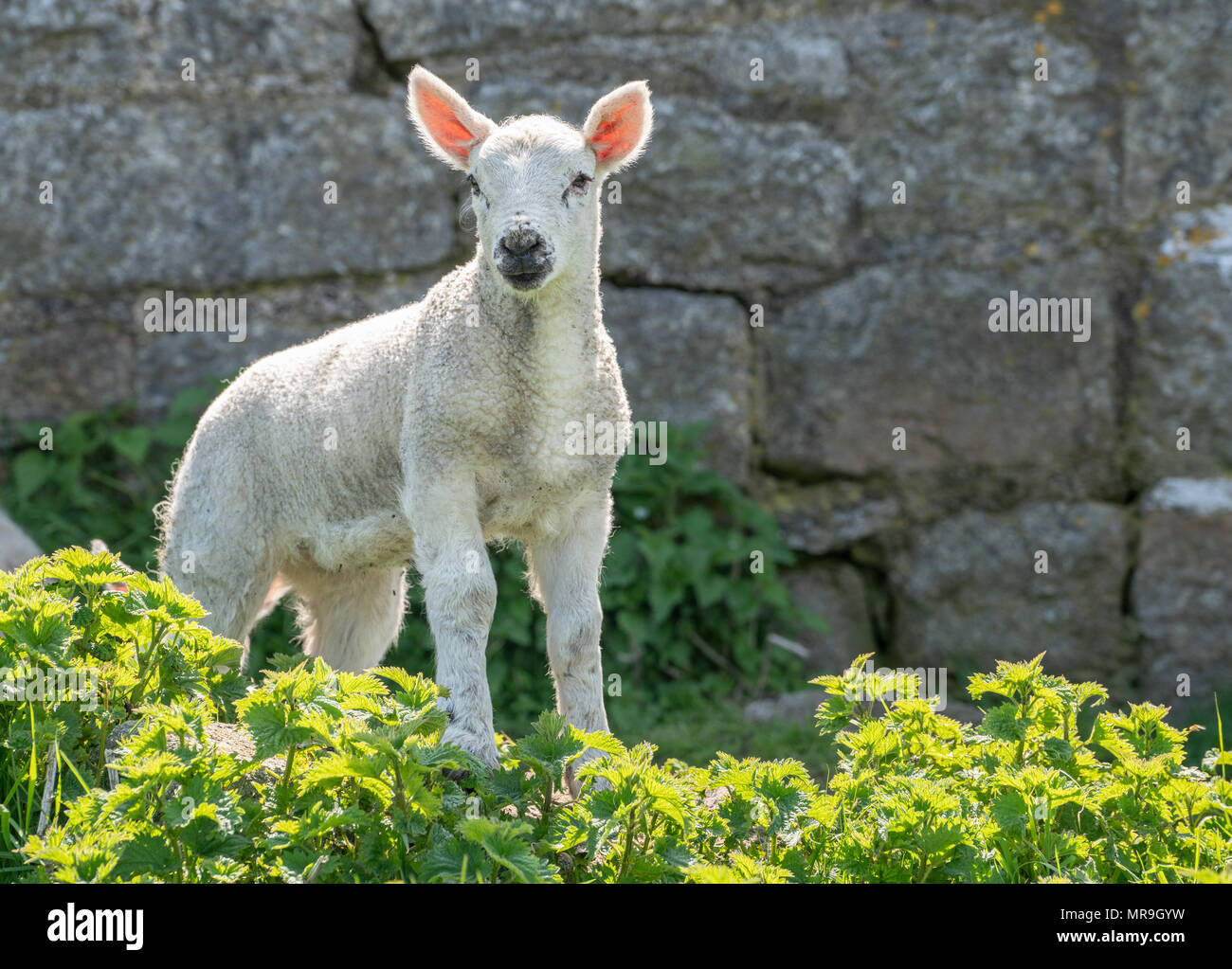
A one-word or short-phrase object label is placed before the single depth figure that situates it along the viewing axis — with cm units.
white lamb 352
